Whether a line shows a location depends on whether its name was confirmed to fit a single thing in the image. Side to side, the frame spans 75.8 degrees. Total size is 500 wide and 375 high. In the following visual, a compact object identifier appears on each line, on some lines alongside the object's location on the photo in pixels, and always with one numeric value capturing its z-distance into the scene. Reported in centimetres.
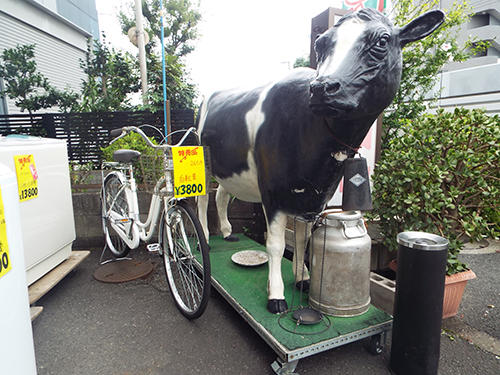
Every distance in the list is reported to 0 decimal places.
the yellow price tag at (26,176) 288
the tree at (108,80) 747
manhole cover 370
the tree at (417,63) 514
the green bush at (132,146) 494
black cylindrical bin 202
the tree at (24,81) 708
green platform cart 206
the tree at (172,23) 1293
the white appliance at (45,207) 297
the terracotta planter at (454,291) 272
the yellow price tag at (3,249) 132
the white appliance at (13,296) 132
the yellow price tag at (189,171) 267
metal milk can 235
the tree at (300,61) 2933
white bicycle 276
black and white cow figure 176
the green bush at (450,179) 267
